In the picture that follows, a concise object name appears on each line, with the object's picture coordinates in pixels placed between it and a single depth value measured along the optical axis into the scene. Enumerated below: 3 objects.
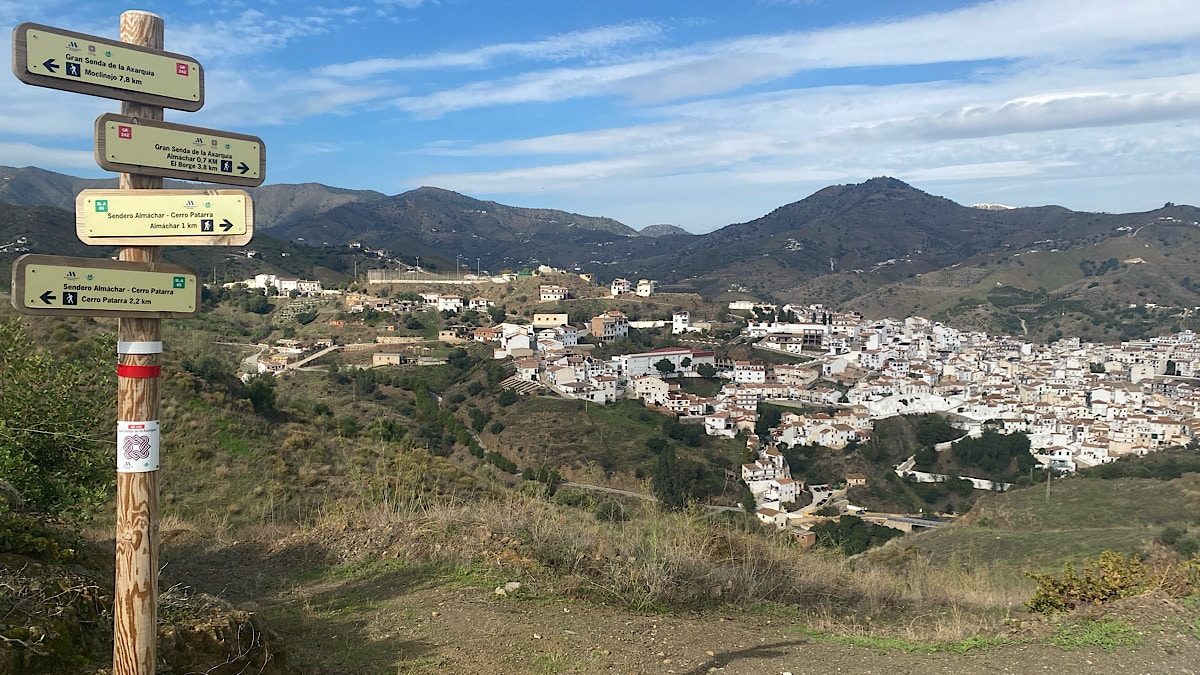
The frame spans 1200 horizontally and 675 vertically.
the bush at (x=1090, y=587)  5.52
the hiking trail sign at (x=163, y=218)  2.54
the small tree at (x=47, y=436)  4.89
